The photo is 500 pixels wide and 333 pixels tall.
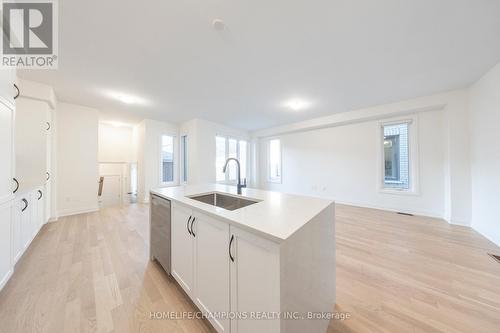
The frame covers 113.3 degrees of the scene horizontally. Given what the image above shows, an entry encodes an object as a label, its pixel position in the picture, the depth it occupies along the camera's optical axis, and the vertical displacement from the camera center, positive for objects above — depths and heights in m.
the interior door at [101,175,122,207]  6.19 -0.86
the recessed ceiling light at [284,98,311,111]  3.84 +1.53
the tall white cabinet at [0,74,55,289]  1.52 +0.04
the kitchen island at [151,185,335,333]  0.76 -0.56
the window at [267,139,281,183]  6.70 +0.25
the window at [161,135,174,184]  5.67 +0.31
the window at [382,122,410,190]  4.08 +0.24
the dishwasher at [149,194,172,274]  1.67 -0.69
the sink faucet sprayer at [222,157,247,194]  1.87 -0.21
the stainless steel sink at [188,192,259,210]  1.74 -0.38
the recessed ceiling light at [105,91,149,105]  3.37 +1.54
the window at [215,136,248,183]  6.14 +0.51
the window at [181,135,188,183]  5.94 +0.39
